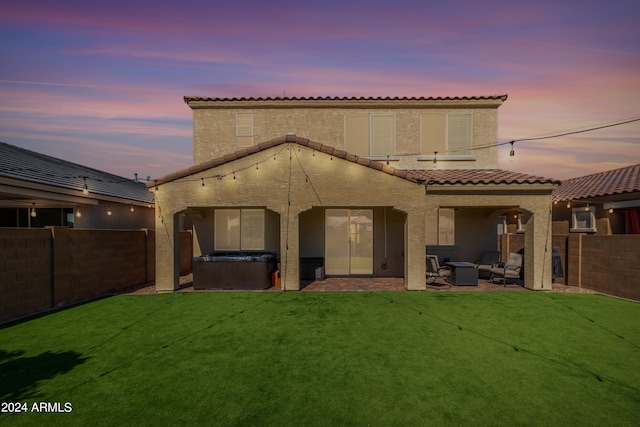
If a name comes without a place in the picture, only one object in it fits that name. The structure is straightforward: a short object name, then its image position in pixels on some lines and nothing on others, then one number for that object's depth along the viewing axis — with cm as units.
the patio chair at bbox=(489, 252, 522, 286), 1176
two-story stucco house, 1104
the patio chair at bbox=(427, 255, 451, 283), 1160
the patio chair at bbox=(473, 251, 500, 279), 1313
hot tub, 1144
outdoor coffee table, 1189
